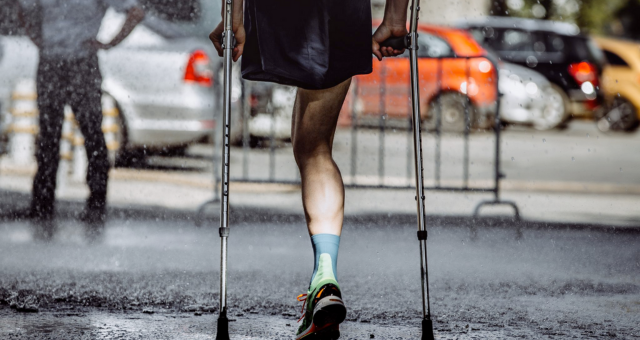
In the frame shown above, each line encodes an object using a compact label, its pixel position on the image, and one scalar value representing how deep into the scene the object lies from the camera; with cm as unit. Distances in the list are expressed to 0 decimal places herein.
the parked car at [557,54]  2617
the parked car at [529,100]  2368
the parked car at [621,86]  2706
